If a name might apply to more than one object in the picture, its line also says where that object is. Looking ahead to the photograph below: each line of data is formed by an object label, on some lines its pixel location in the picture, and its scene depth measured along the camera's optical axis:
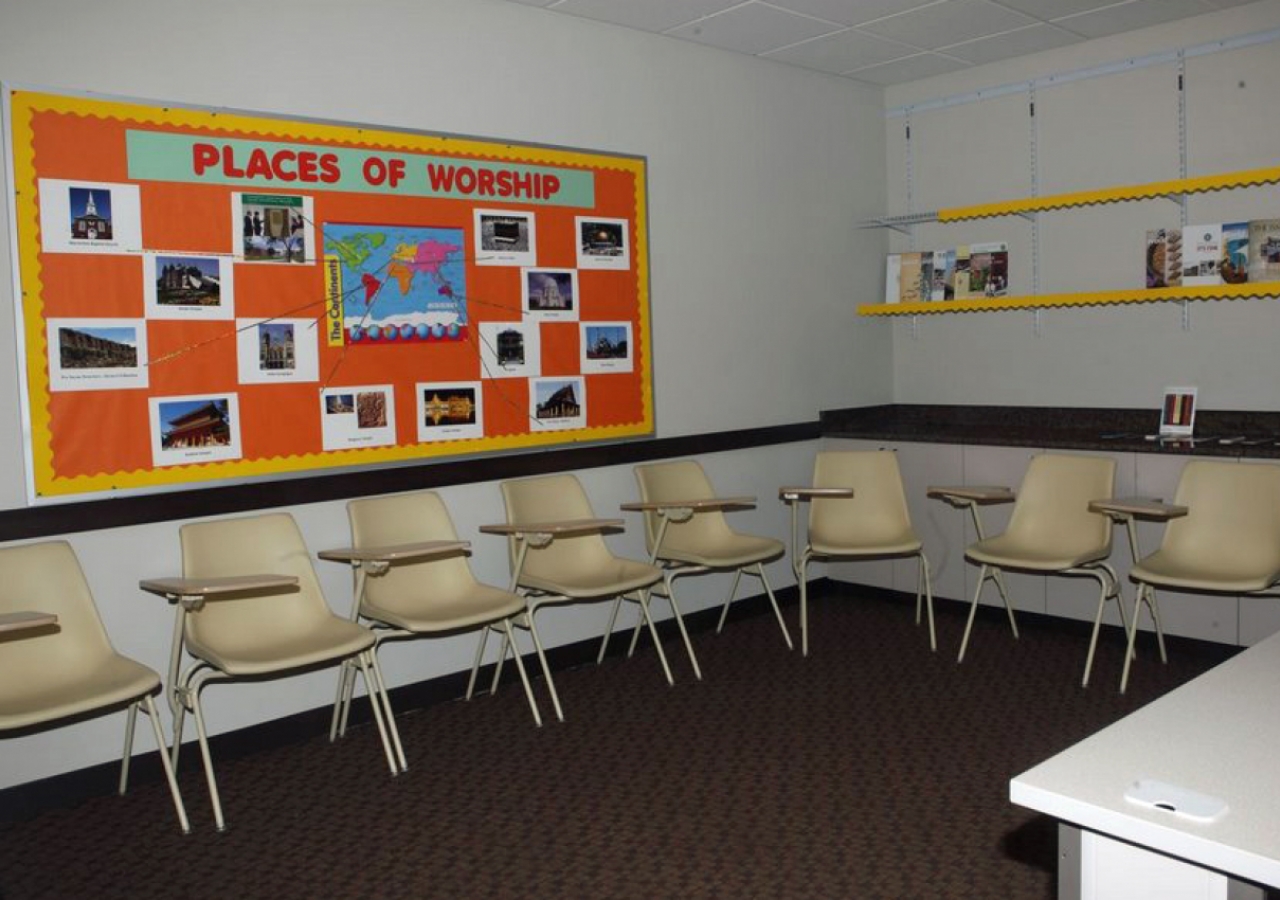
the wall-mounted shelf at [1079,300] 5.23
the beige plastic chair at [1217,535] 4.52
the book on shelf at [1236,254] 5.32
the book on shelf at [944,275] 6.46
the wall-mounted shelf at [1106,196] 5.19
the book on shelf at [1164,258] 5.57
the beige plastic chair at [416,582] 4.02
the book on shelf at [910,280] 6.57
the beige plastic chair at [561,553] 4.49
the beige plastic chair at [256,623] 3.61
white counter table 1.48
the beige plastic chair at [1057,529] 4.91
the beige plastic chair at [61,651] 3.34
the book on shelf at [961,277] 6.39
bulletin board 3.74
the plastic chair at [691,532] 5.01
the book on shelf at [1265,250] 5.21
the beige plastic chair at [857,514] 5.32
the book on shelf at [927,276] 6.54
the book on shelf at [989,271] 6.29
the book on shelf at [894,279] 6.65
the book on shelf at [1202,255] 5.41
